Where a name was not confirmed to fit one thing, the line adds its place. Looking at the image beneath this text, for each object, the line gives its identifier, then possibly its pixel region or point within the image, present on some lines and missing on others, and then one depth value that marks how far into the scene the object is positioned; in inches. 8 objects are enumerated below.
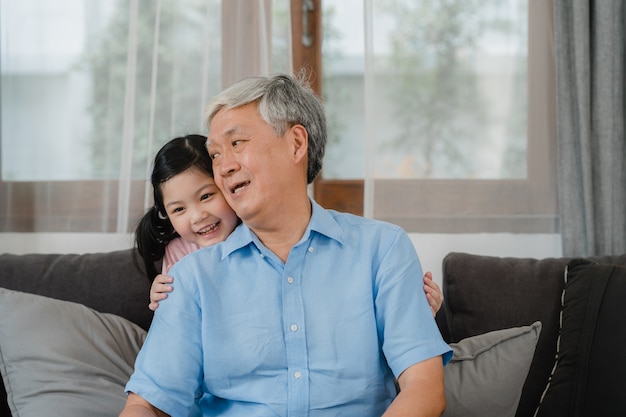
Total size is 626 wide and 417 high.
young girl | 76.6
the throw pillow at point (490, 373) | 74.1
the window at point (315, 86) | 103.7
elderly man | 62.5
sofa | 74.8
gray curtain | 97.8
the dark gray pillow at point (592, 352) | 79.0
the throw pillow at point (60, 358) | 73.9
